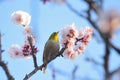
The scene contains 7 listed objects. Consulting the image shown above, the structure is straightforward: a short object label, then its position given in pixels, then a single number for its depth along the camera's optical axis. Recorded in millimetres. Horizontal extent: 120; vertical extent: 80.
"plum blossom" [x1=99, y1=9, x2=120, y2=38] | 4891
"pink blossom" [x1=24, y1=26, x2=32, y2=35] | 5711
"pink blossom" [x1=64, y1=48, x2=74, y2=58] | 6141
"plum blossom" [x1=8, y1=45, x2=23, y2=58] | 6359
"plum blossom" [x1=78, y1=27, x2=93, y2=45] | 6051
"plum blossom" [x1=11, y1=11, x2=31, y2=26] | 6017
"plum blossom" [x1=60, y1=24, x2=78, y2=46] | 6012
